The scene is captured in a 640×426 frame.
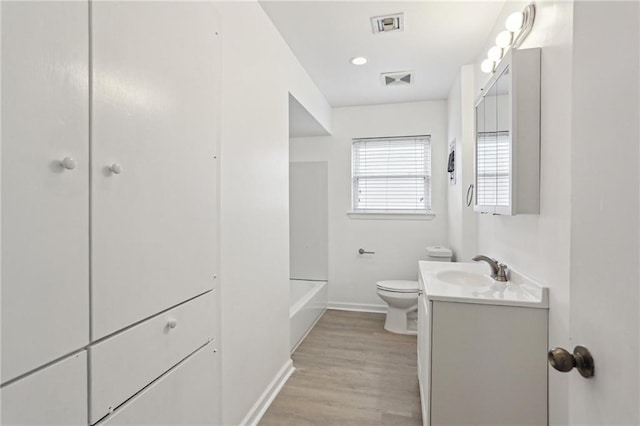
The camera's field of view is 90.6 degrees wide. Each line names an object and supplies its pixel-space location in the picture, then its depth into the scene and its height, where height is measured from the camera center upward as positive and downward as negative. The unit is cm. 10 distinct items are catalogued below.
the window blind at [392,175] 371 +44
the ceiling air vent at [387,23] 202 +124
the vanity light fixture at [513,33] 155 +96
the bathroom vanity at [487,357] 136 -64
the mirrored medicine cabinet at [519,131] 149 +40
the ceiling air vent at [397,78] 290 +126
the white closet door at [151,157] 82 +16
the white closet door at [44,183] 62 +5
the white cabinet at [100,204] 64 +1
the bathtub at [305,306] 279 -98
